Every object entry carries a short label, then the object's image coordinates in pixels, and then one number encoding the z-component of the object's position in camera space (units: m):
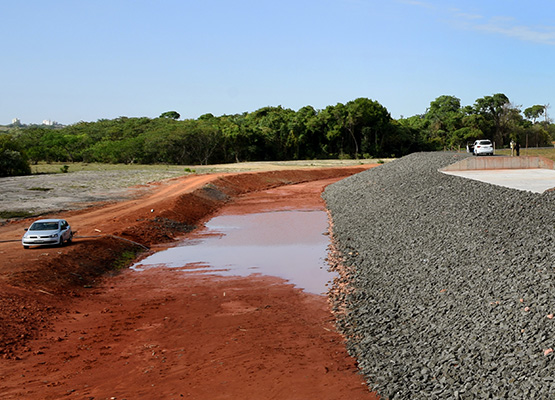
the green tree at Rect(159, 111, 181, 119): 190.00
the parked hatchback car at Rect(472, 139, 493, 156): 58.38
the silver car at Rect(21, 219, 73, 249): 25.98
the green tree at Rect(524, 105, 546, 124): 171.00
